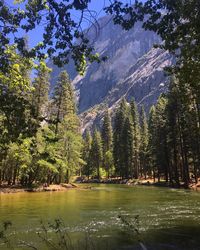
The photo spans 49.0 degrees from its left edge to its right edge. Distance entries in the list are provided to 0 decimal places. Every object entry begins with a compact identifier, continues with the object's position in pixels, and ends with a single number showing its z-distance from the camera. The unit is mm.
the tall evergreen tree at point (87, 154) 59620
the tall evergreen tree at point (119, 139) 48738
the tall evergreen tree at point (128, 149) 46693
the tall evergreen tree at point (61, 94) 34383
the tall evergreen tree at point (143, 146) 47187
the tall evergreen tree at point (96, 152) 58656
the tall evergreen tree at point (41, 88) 31315
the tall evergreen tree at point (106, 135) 62553
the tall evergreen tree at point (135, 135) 46110
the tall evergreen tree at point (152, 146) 37628
